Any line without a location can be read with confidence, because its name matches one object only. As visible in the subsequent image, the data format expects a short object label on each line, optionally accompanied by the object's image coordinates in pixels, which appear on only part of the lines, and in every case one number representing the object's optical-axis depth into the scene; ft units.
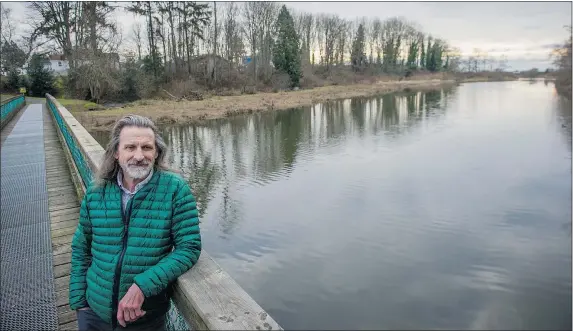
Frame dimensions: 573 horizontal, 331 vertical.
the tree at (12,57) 118.01
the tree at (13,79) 109.91
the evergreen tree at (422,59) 273.87
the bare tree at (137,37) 125.90
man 5.78
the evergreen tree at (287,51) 144.25
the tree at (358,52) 204.64
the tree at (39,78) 109.81
